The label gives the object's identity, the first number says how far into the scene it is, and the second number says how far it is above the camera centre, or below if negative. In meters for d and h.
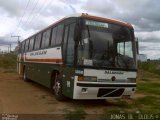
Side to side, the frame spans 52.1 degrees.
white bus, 5.38 +0.08
